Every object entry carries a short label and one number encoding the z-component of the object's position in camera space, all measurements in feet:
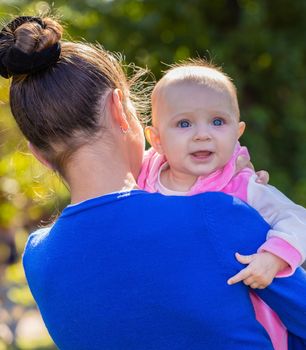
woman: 7.68
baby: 8.17
